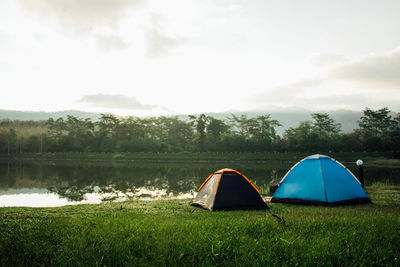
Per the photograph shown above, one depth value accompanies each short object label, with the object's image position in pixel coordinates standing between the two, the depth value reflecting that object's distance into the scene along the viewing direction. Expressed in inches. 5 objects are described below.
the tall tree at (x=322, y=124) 2945.4
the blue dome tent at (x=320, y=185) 382.9
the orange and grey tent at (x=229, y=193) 345.7
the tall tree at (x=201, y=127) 2728.8
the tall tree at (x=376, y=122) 2758.4
